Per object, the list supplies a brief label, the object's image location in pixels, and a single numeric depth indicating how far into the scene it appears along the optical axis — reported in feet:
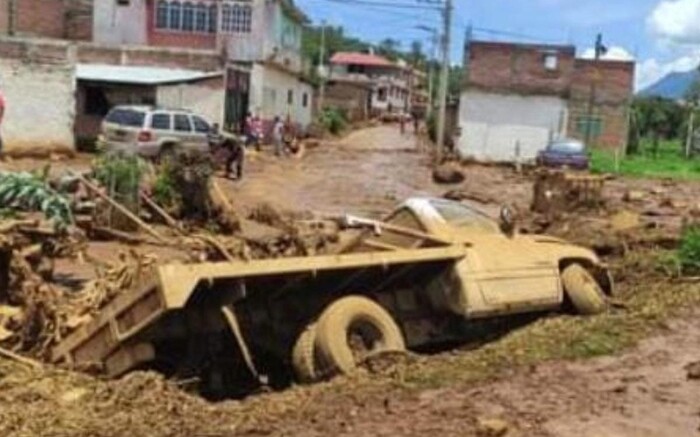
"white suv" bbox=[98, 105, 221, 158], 107.86
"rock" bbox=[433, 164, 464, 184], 127.24
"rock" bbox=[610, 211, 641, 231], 73.58
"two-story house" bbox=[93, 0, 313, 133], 163.53
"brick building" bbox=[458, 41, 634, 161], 178.40
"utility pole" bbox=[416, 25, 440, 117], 247.03
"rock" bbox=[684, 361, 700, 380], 32.32
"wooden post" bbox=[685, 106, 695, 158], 199.79
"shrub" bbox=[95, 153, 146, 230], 63.77
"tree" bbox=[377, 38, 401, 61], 516.61
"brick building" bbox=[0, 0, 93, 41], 176.24
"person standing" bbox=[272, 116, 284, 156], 151.94
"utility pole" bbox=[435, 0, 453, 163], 159.94
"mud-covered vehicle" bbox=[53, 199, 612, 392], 31.63
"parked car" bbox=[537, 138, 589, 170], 147.23
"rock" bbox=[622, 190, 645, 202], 106.50
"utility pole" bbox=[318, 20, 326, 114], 244.01
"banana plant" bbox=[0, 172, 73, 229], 44.70
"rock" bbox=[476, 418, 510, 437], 25.49
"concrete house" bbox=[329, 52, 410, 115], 384.27
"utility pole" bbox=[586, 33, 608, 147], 185.26
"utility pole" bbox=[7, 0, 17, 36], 165.58
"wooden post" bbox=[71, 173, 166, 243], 57.62
